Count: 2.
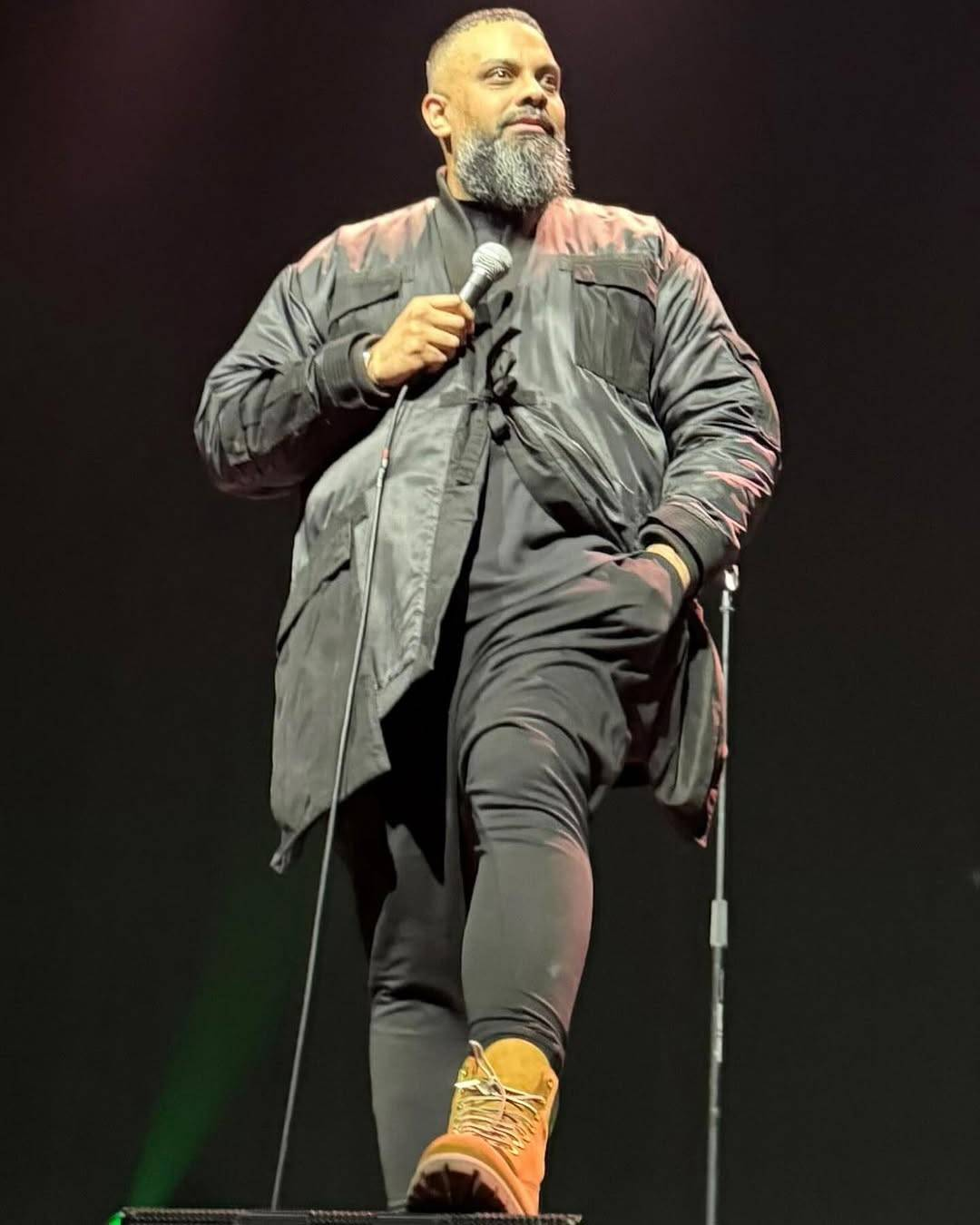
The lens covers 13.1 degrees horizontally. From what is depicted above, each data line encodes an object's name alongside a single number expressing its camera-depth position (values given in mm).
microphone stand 5619
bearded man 5174
